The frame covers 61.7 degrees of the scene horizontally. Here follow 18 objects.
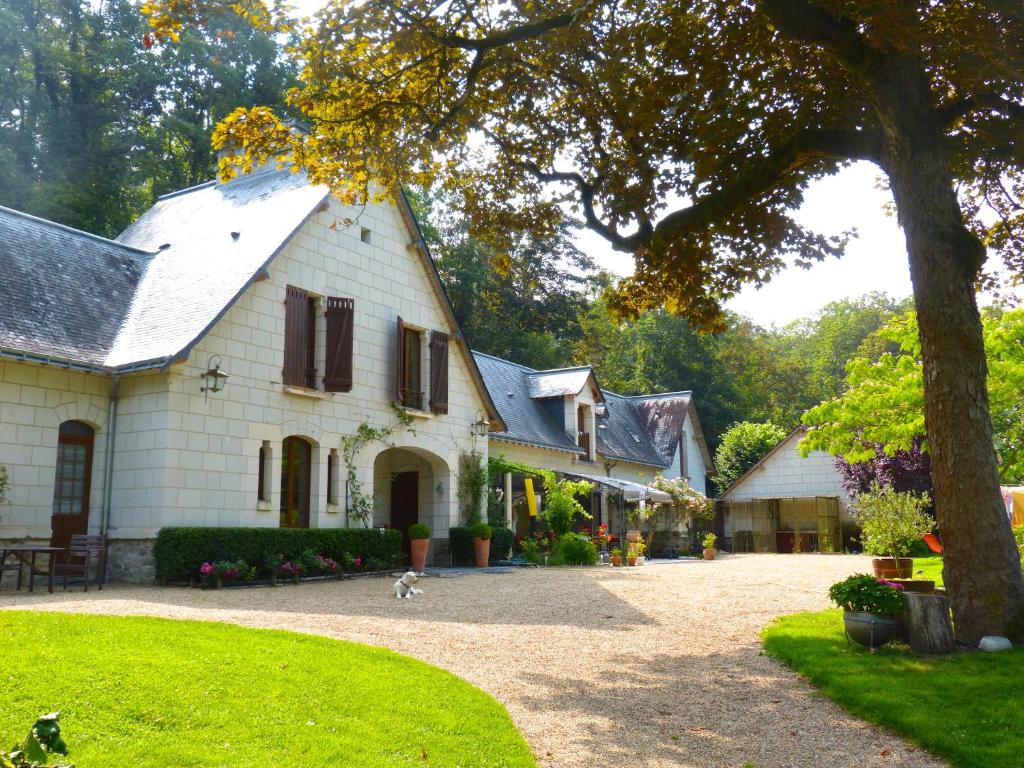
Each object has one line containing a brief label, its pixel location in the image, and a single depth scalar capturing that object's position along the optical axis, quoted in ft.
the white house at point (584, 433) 82.84
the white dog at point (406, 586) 40.09
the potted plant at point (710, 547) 88.69
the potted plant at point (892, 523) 48.75
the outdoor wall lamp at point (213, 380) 45.98
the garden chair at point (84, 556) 40.14
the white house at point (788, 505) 103.91
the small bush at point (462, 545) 63.36
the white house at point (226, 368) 44.55
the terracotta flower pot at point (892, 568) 42.52
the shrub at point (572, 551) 66.64
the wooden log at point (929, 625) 25.13
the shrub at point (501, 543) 66.33
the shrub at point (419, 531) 56.65
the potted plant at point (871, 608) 25.64
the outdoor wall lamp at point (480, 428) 66.95
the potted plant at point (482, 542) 62.95
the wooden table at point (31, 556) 37.22
